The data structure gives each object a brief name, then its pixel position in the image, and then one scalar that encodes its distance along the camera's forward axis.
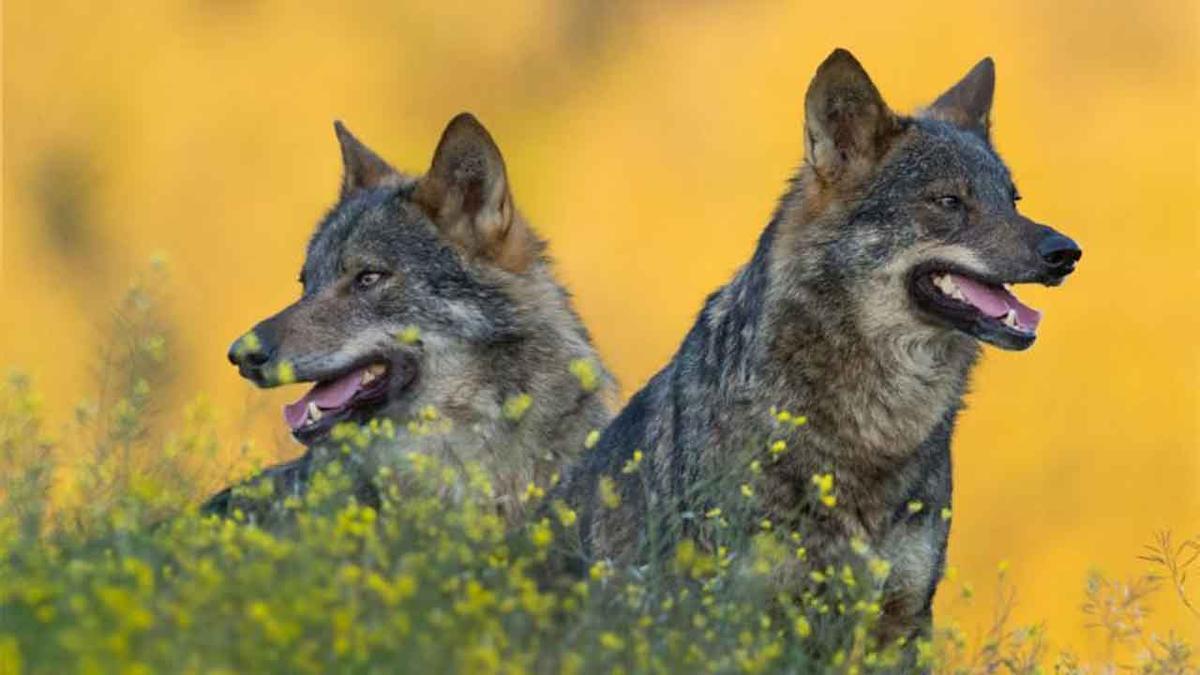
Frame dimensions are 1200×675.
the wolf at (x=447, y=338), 15.95
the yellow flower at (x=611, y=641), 9.50
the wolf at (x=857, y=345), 14.11
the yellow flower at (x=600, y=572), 10.66
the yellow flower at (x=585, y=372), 12.83
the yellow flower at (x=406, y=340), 15.82
